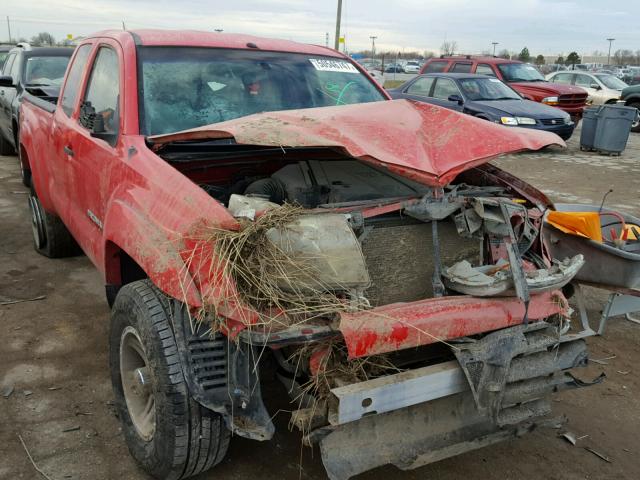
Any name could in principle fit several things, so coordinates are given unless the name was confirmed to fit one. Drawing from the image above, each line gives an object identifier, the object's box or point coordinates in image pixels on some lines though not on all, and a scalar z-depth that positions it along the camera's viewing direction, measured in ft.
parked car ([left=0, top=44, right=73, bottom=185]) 27.98
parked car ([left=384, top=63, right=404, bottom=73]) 169.61
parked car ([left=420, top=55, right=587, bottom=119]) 49.06
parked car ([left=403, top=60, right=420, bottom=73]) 182.14
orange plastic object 11.23
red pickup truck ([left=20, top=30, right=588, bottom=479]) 7.45
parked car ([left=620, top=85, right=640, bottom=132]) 58.08
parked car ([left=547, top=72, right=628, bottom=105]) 61.82
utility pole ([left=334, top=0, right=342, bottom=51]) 72.90
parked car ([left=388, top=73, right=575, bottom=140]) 39.63
